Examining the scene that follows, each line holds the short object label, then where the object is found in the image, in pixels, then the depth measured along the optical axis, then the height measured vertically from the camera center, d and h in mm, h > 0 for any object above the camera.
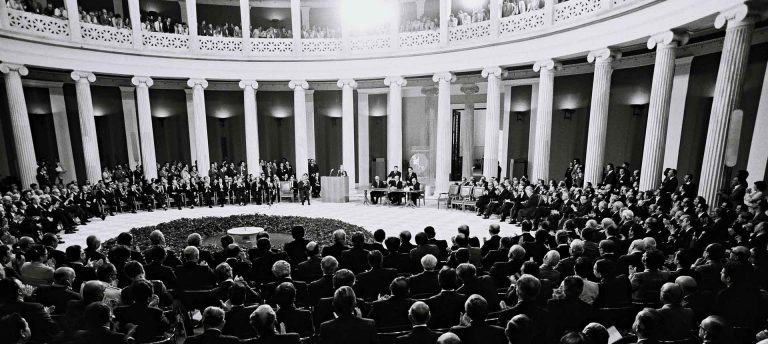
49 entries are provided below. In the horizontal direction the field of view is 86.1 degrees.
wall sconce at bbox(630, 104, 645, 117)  16500 +1098
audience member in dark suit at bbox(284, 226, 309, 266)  6820 -1873
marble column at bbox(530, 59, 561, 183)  15453 +704
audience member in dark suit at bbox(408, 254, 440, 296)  5188 -1840
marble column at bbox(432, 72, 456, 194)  18125 +97
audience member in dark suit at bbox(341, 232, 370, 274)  6438 -1905
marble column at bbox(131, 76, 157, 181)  17953 +438
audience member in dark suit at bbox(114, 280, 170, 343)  4047 -1787
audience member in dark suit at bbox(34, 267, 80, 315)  4711 -1807
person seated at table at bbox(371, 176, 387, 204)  18100 -2511
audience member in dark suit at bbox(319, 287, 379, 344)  3512 -1641
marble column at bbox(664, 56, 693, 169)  14688 +893
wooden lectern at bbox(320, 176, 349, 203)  18547 -2388
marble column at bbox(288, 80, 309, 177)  19875 +535
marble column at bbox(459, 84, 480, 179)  21781 +388
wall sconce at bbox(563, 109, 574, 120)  18797 +1021
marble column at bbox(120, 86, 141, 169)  20797 +498
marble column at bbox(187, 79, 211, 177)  19094 +413
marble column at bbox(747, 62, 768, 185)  10820 -172
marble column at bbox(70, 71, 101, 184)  16828 +408
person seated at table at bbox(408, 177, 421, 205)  17406 -2220
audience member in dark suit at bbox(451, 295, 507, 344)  3416 -1628
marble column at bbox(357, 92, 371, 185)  23078 -110
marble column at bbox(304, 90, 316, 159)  23156 +789
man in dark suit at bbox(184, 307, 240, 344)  3379 -1609
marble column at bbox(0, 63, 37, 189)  15191 +464
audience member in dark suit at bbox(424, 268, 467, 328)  4301 -1754
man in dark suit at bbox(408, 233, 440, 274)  6496 -1830
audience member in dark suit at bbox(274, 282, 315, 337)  3963 -1772
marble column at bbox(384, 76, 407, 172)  18962 +710
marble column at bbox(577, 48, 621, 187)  13727 +764
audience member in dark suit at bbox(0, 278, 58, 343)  4098 -1760
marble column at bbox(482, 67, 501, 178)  17234 +219
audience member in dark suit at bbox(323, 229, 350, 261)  6617 -1794
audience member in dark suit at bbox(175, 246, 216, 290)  5492 -1852
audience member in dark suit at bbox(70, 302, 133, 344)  3430 -1639
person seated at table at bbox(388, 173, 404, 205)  17484 -2388
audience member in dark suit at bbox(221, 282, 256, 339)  3984 -1754
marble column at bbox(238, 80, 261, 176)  19641 +522
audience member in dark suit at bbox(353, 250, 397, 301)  5379 -1881
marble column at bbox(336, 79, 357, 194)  19703 +675
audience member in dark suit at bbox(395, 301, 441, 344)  3389 -1592
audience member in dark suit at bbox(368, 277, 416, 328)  4293 -1812
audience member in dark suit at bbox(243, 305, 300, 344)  3279 -1552
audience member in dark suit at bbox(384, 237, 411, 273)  6516 -1954
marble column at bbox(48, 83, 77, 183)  18953 +265
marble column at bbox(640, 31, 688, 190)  11773 +811
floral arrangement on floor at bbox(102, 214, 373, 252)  10538 -2641
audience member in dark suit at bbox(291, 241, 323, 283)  5871 -1903
